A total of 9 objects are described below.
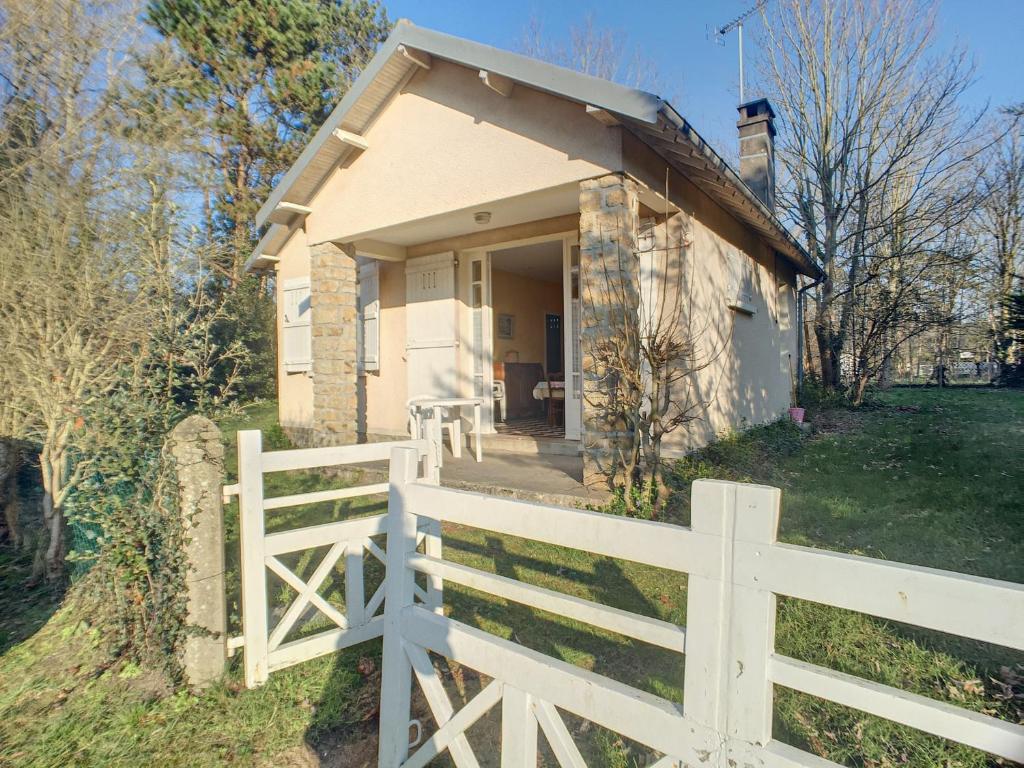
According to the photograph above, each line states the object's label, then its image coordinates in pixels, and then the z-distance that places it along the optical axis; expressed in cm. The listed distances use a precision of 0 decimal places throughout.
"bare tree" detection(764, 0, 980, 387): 1228
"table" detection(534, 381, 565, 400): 745
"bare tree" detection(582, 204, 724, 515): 434
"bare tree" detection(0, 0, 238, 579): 395
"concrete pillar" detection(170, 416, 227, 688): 255
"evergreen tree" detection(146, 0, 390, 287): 1224
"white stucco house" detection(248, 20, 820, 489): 469
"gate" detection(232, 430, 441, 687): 255
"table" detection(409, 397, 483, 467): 613
